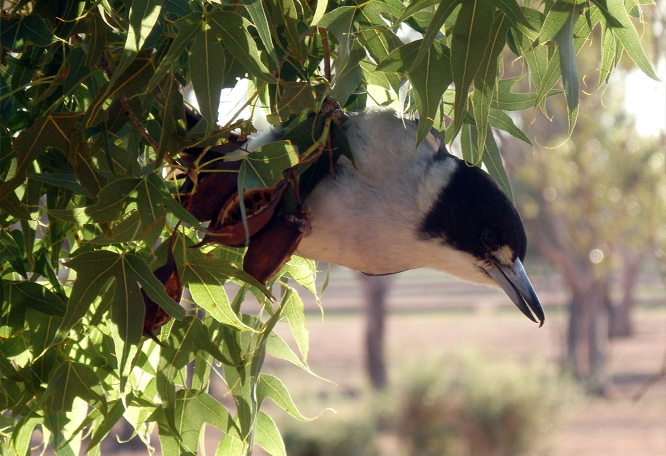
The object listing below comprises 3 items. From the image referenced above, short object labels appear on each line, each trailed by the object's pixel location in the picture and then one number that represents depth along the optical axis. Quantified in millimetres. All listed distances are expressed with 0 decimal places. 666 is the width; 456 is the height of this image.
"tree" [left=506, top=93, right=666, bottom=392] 14469
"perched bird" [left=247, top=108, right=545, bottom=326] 1410
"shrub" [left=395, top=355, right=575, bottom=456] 11234
